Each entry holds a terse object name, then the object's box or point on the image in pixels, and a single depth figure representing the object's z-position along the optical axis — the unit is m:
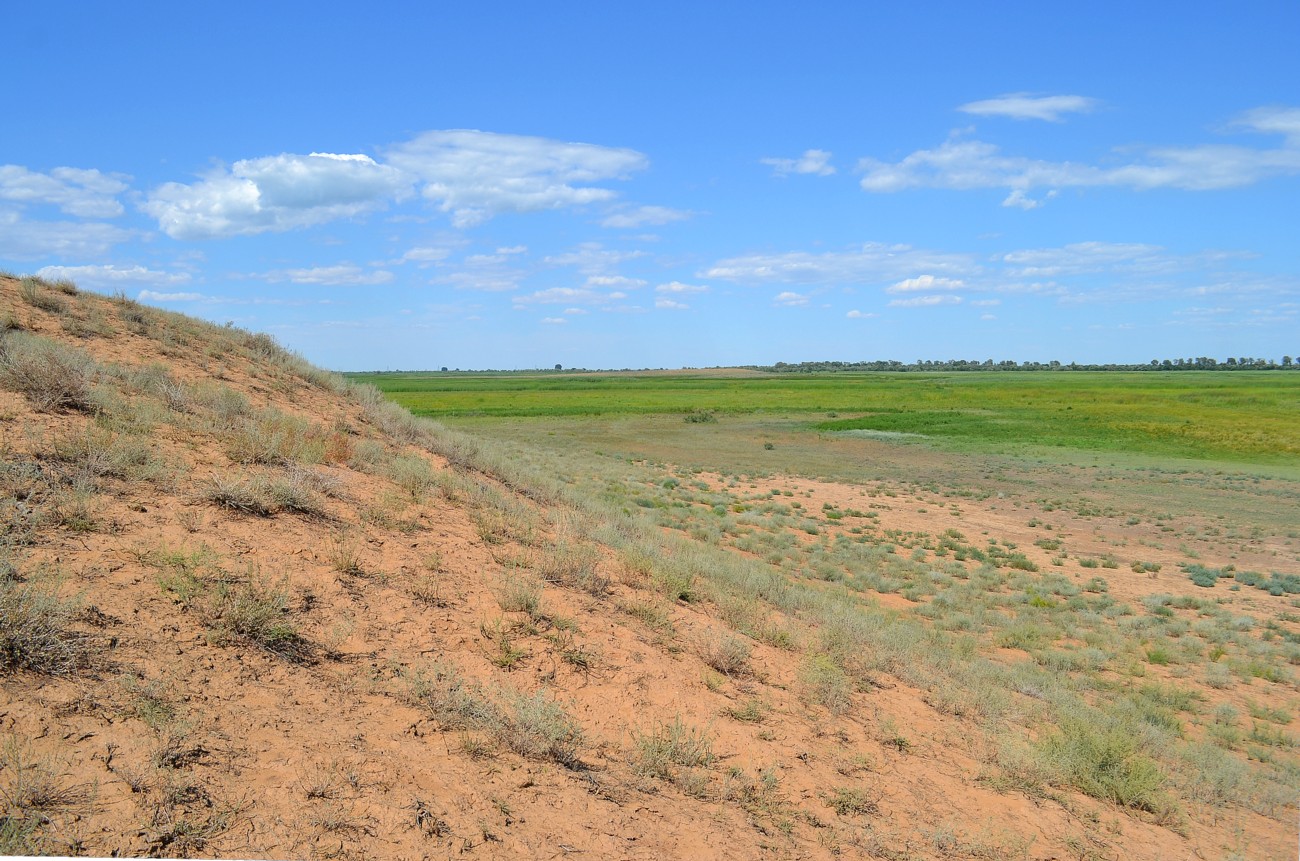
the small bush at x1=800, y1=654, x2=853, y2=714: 7.21
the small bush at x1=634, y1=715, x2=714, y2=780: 5.26
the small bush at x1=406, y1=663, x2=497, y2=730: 5.08
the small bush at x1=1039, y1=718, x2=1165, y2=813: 6.57
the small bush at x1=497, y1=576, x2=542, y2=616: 7.05
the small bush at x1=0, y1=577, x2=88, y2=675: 4.18
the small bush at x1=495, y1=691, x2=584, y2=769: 5.02
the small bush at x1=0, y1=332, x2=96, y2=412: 8.05
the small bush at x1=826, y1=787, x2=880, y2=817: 5.41
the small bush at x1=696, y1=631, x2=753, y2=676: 7.39
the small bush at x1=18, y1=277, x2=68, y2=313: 12.39
